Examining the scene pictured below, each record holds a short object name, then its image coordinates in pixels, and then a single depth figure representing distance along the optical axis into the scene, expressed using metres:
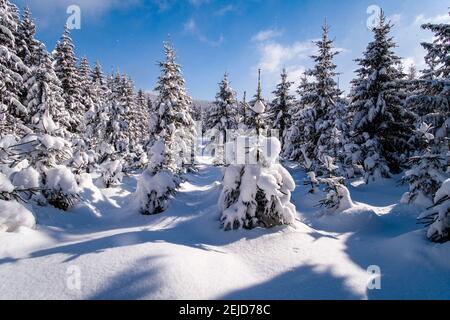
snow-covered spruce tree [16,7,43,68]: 23.18
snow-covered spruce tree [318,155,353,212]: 11.29
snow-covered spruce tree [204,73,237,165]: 33.28
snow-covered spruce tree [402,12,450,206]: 11.16
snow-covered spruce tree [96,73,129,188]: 19.36
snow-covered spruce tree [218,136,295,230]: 8.76
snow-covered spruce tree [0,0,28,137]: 16.14
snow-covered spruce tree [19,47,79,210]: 9.91
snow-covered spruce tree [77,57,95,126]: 31.69
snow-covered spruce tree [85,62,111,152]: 19.95
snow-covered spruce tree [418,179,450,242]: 7.05
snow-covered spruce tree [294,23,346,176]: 19.86
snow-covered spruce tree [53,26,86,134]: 27.55
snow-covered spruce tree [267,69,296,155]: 29.42
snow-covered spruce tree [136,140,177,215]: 12.39
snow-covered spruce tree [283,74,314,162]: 21.19
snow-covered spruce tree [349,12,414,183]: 18.56
